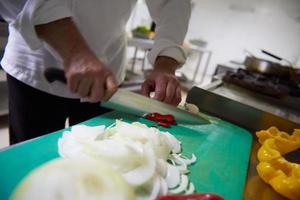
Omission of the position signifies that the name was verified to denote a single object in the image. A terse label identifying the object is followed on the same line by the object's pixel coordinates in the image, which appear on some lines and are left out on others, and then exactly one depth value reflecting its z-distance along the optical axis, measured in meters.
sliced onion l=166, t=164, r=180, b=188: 0.48
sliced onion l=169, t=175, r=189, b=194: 0.47
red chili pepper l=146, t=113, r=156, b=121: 0.77
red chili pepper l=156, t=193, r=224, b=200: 0.42
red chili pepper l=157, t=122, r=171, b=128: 0.75
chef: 0.54
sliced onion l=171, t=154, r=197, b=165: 0.58
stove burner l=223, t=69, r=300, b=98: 1.20
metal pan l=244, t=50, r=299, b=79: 1.72
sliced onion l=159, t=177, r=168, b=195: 0.45
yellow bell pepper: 0.54
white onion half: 0.38
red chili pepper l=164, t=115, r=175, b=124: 0.76
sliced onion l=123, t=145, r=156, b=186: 0.44
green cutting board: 0.45
